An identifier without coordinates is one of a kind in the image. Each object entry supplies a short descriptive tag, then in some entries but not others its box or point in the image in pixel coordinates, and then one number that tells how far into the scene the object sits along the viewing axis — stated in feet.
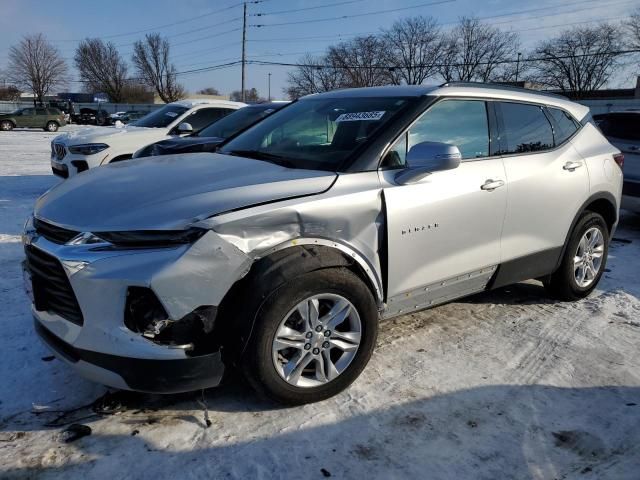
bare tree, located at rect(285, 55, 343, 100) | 212.43
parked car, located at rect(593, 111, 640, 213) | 23.26
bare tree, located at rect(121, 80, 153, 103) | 277.03
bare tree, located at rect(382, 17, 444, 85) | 202.98
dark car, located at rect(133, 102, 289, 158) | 21.90
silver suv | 8.05
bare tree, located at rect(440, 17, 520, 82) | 199.21
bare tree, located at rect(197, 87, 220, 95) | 345.64
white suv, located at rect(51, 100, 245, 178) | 27.27
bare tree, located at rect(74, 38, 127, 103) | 277.23
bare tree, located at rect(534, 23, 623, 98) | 176.24
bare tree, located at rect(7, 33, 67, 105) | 252.42
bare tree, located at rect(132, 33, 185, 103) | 276.21
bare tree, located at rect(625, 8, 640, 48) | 166.20
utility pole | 151.74
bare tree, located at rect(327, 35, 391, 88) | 197.31
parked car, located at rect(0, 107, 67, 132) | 110.11
